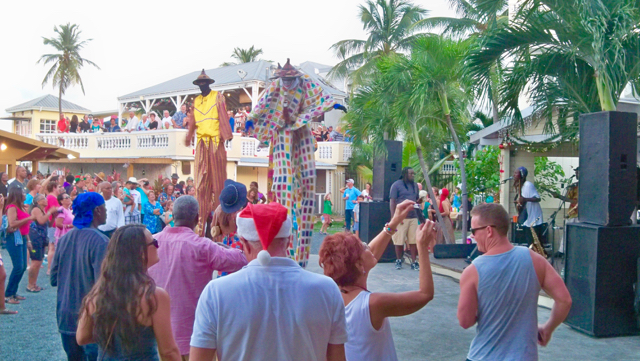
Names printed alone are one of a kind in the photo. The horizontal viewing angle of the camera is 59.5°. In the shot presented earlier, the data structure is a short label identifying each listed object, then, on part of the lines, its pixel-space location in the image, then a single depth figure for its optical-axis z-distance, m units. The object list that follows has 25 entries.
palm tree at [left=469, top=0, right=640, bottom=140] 6.84
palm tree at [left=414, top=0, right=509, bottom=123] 8.46
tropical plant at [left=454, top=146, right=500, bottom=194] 16.28
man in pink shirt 3.54
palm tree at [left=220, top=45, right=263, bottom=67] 48.84
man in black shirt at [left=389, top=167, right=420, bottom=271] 10.14
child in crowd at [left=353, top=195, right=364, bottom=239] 15.90
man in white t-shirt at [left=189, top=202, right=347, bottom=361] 2.15
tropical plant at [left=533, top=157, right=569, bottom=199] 14.52
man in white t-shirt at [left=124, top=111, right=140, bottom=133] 23.58
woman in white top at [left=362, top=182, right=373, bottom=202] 15.67
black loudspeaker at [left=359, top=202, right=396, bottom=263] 11.30
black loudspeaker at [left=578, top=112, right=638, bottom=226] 6.00
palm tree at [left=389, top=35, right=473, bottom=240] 10.89
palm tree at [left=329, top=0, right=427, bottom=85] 29.19
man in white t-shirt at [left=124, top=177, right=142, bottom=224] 10.18
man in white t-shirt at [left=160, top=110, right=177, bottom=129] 22.28
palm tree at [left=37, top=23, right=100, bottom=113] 42.47
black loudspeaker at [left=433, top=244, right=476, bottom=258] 10.56
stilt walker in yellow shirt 6.79
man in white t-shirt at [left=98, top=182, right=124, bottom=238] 8.17
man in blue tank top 3.03
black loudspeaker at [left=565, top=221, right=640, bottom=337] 6.01
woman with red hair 2.61
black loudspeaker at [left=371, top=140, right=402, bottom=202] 11.45
